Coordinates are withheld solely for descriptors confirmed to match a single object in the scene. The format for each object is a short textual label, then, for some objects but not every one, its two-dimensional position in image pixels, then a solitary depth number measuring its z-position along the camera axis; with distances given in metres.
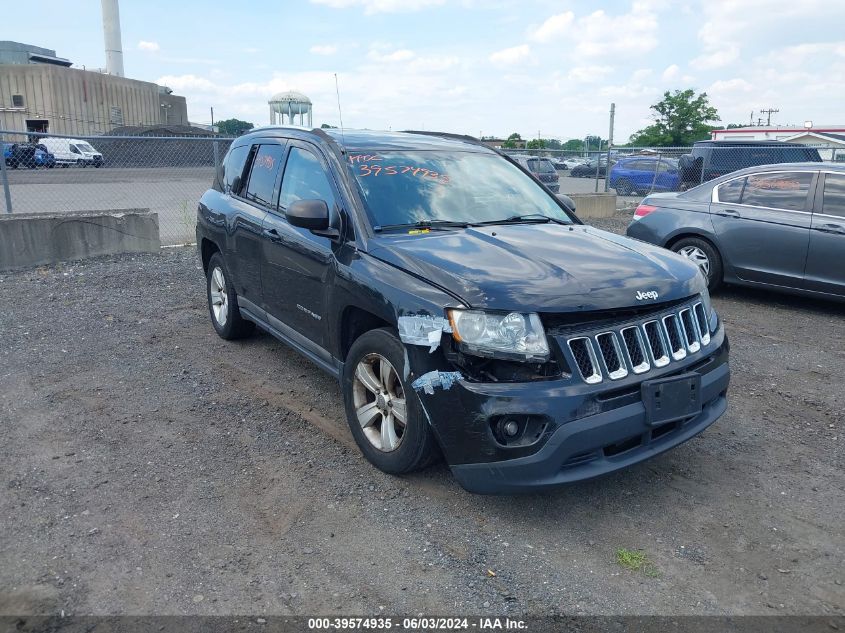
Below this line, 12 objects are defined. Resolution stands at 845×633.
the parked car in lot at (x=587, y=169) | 22.79
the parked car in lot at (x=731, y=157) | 14.83
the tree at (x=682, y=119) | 49.62
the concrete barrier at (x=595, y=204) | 15.68
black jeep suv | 3.09
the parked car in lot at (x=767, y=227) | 7.08
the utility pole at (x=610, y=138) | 16.67
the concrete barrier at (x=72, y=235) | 9.03
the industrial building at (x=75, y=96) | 54.22
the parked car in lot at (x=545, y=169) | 18.19
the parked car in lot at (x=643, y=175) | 18.25
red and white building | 29.14
